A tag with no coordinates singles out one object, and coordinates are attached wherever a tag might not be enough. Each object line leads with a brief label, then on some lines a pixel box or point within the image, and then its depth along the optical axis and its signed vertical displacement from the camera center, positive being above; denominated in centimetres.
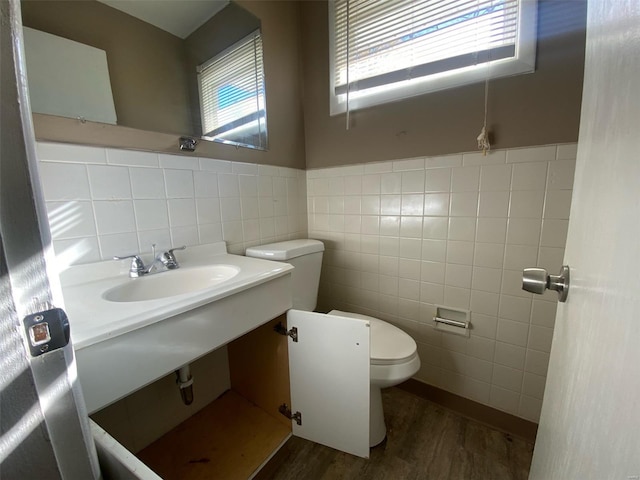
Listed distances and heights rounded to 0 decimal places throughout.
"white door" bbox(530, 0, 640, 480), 20 -9
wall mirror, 76 +53
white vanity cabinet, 55 -43
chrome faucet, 85 -21
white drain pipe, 96 -68
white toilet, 99 -61
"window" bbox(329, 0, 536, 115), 98 +68
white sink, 52 -28
